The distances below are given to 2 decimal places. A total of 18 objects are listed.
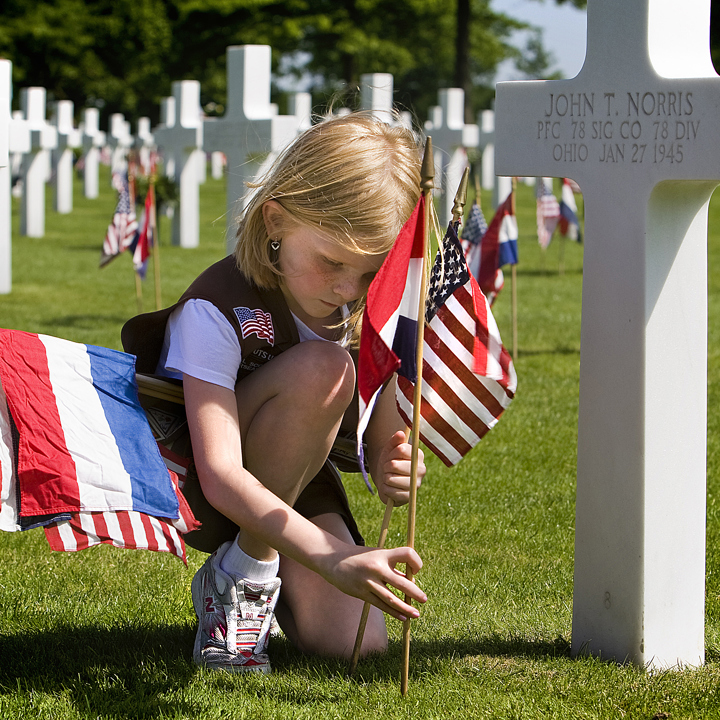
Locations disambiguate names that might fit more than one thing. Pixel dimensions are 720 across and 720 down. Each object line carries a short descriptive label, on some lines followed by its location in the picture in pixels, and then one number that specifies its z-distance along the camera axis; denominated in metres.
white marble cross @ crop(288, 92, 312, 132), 28.52
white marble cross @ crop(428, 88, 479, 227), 27.94
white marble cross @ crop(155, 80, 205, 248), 28.58
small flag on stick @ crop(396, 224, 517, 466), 4.78
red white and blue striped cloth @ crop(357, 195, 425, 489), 4.29
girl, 4.71
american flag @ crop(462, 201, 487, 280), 14.98
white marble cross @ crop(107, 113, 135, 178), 54.72
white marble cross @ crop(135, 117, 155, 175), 51.41
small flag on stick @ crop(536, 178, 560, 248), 23.19
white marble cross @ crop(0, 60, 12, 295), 18.81
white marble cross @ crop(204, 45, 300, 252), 14.77
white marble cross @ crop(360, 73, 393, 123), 18.10
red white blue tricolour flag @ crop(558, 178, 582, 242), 23.14
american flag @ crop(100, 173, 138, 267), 17.67
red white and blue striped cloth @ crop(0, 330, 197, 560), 4.27
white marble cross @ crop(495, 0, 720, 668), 4.78
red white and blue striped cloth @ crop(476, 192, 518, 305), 14.20
